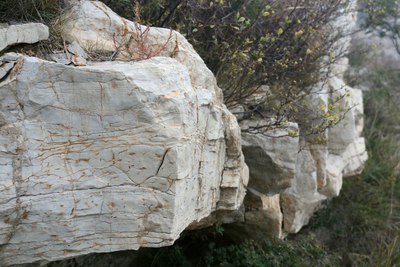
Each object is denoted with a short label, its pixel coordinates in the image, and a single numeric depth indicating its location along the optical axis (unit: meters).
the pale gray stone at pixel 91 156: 2.83
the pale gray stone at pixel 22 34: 2.97
